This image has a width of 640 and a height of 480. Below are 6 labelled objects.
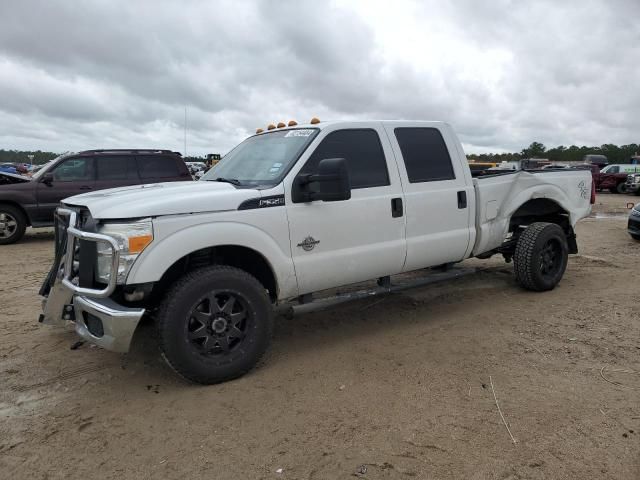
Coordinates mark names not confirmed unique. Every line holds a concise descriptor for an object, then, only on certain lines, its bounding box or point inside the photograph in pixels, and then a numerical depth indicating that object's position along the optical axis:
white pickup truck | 3.31
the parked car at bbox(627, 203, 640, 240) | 9.29
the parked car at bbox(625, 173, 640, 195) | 22.09
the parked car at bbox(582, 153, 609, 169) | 36.55
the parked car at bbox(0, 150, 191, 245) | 9.91
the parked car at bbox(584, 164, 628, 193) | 24.16
